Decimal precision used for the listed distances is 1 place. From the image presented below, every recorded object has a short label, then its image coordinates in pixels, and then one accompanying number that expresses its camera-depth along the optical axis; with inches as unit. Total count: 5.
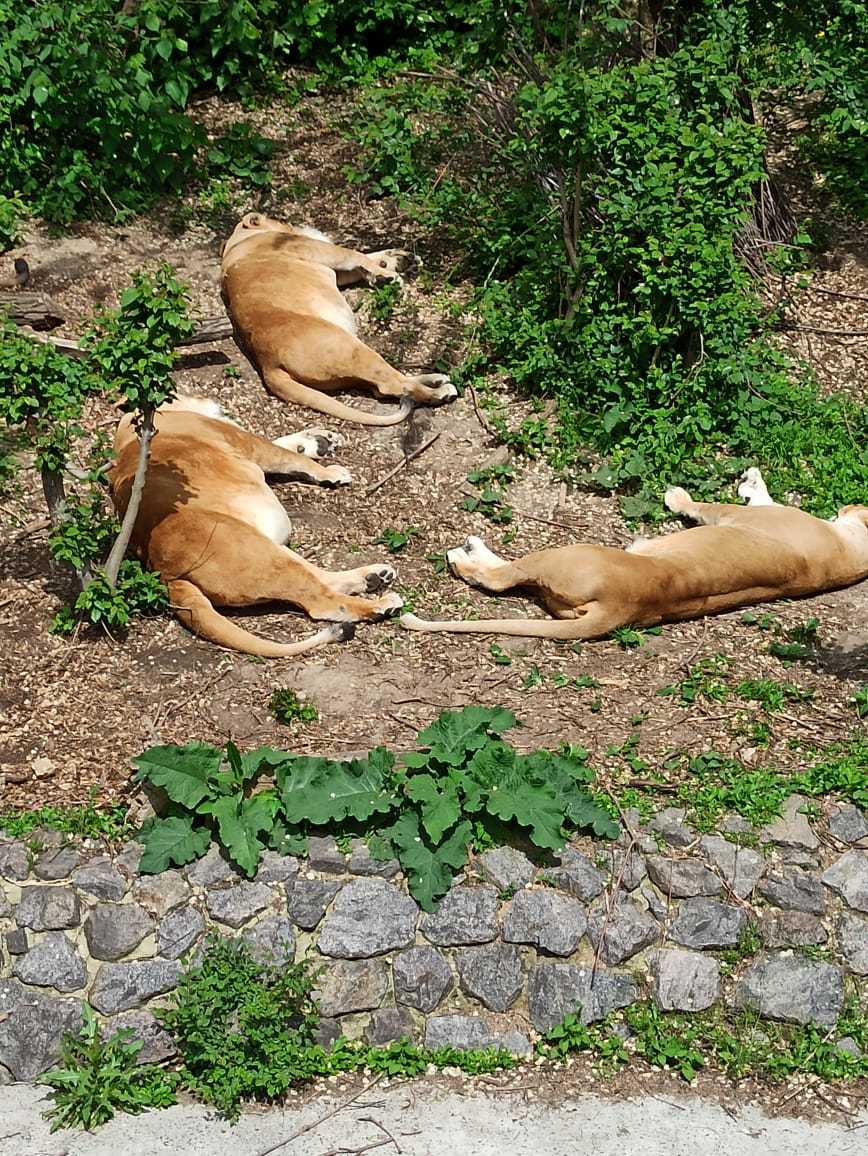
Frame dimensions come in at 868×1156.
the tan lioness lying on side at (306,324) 357.4
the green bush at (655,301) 335.9
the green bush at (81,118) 397.4
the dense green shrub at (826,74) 380.2
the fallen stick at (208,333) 370.6
